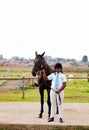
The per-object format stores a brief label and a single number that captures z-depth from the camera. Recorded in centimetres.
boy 973
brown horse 998
